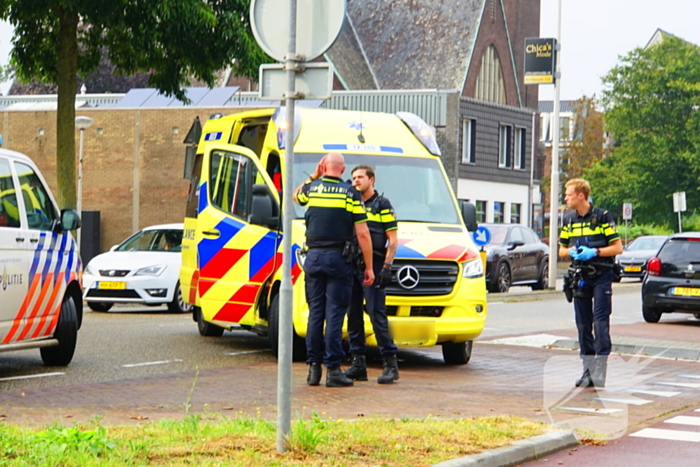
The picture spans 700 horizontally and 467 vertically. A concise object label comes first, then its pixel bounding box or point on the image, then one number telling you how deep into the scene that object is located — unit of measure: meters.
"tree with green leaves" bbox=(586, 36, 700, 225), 69.94
